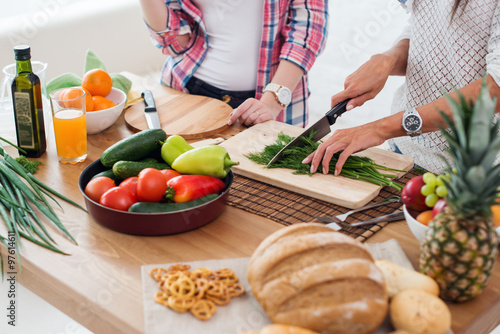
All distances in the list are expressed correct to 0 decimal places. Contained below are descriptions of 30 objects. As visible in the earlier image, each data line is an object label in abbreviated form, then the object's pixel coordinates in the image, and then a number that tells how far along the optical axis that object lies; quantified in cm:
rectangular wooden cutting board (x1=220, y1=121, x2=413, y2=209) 131
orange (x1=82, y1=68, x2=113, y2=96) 172
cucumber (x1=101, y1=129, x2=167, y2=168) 132
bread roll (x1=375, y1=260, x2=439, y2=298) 89
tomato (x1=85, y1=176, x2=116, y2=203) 119
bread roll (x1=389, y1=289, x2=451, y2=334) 82
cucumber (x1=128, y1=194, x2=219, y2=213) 112
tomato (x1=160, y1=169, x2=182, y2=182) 126
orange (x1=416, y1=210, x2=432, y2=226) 104
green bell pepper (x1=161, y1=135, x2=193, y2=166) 135
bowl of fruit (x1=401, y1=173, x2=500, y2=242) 99
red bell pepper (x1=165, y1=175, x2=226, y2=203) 117
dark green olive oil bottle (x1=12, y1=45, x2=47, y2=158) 142
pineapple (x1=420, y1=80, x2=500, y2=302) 76
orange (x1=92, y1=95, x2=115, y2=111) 168
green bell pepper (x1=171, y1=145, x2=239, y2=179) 125
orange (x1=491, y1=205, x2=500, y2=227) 97
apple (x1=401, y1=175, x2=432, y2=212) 107
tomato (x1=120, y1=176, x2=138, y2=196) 119
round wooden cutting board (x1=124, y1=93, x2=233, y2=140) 172
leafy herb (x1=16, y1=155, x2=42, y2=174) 144
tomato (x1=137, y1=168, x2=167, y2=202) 115
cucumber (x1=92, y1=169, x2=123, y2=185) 127
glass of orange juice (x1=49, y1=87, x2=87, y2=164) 145
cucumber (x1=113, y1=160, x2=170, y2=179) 126
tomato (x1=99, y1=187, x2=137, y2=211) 114
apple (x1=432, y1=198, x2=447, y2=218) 98
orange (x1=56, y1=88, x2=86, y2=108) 147
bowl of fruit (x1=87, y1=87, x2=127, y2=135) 164
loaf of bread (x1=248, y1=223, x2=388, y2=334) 82
